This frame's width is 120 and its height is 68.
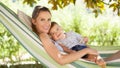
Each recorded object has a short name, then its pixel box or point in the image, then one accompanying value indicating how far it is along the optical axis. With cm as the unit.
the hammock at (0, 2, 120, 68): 269
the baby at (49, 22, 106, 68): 308
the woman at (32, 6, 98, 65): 263
